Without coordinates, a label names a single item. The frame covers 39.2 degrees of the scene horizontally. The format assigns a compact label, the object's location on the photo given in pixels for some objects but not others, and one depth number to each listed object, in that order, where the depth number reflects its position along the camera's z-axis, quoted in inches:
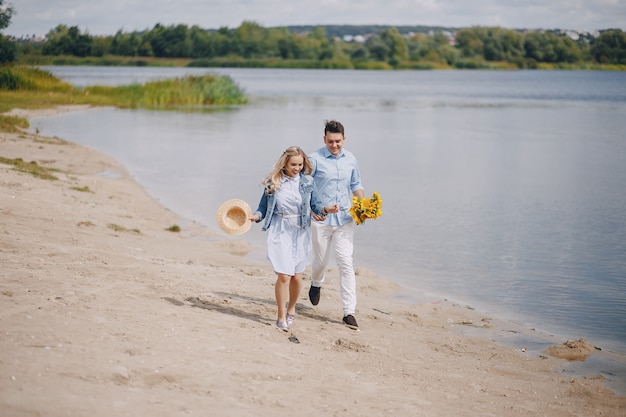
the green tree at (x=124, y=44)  6250.0
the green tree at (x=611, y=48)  6136.8
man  320.8
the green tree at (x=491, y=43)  6796.3
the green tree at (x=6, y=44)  1919.3
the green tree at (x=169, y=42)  6441.9
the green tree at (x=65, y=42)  5211.6
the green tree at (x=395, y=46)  6688.0
